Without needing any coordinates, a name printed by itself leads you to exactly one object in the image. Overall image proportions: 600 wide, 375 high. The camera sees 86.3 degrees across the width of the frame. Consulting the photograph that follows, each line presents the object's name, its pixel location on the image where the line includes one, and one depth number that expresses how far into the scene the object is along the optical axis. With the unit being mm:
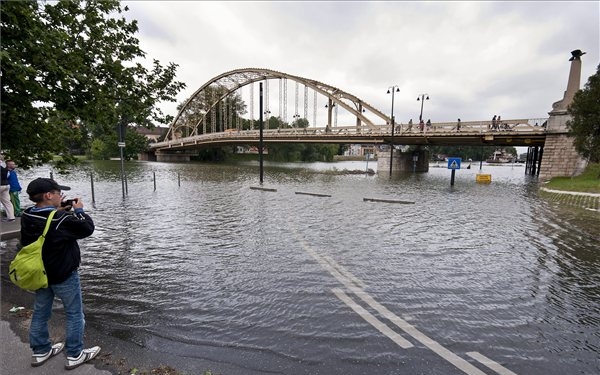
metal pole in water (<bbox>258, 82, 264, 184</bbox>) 22589
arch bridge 33344
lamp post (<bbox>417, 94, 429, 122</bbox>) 47719
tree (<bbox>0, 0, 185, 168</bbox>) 5176
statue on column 29953
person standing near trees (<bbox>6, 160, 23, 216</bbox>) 8984
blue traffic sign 24391
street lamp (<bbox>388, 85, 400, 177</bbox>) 37781
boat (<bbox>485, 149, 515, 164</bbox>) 110875
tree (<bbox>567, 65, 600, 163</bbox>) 21859
